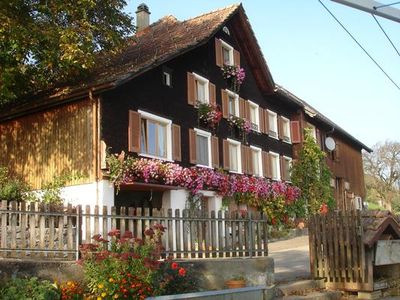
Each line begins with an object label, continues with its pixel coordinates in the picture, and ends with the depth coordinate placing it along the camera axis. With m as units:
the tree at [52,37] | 15.83
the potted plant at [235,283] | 9.85
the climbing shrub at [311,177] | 29.30
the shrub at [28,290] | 7.38
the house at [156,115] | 17.23
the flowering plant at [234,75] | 24.45
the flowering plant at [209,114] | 21.94
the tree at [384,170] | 58.50
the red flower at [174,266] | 9.16
